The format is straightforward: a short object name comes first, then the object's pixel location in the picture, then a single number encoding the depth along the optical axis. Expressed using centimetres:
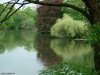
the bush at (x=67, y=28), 1893
